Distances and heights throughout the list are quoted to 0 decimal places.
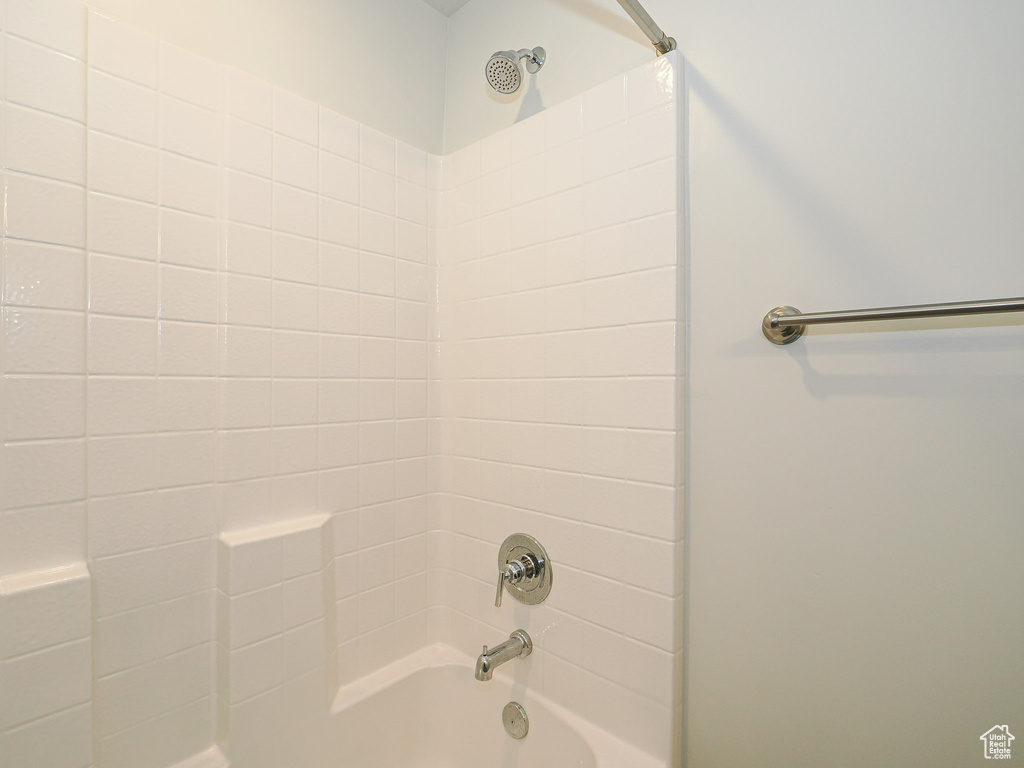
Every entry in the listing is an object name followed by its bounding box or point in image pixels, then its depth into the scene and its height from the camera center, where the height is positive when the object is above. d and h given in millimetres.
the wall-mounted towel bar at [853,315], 721 +115
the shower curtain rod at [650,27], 984 +751
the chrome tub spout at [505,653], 1221 -711
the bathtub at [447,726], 1221 -922
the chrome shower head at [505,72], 1168 +750
